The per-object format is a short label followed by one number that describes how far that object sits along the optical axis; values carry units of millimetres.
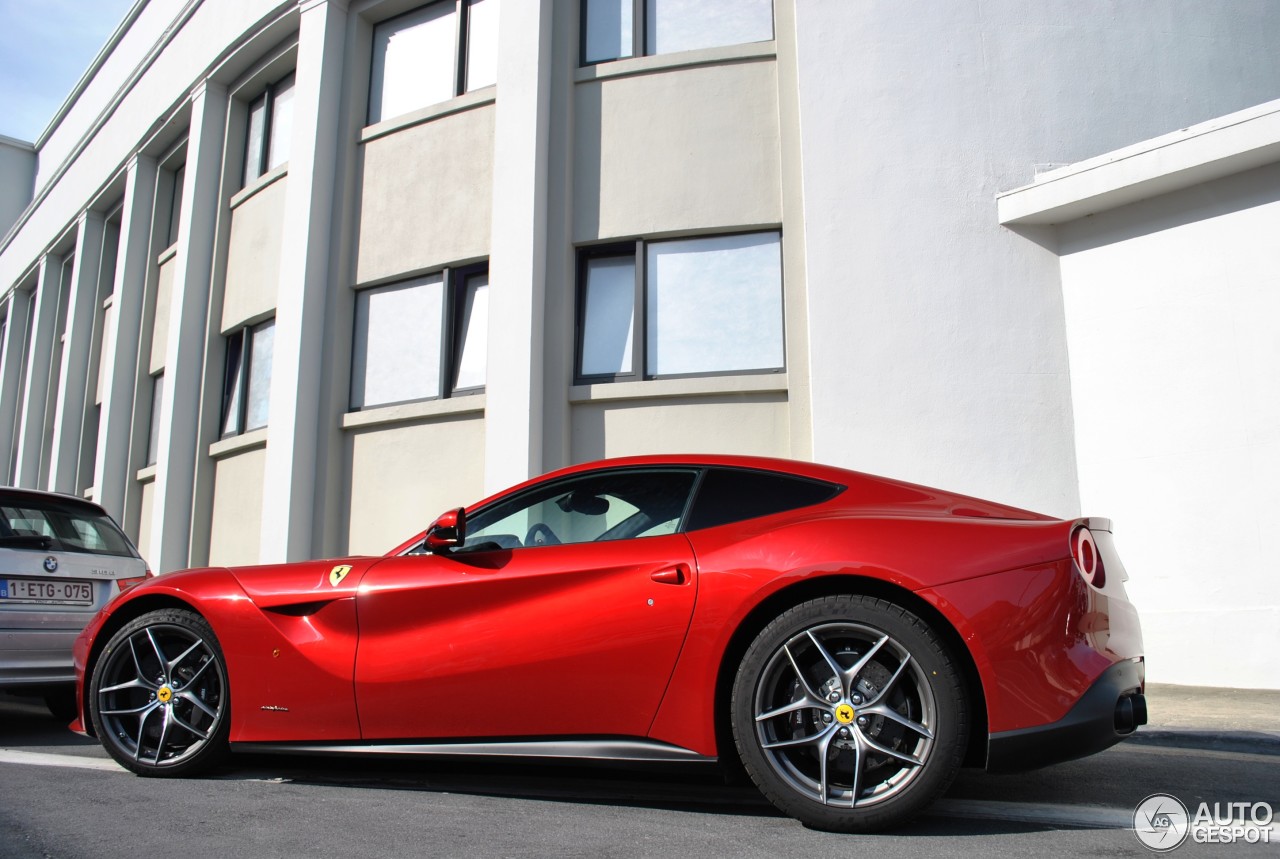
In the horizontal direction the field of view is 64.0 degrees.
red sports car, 3178
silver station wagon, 5742
